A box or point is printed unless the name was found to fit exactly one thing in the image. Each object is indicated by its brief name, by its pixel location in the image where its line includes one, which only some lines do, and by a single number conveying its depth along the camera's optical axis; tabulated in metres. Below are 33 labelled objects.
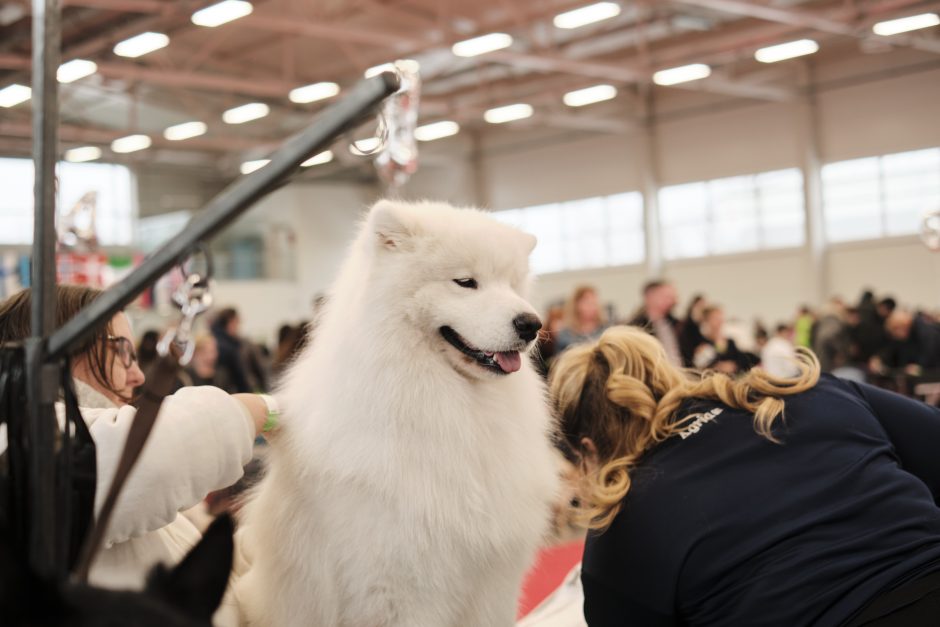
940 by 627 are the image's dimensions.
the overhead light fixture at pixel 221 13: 12.73
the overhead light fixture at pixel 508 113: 19.27
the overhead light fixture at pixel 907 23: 14.51
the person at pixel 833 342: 11.37
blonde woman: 2.18
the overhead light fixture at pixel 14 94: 16.19
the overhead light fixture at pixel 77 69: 14.17
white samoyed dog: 1.97
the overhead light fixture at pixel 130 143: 19.70
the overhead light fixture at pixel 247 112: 19.14
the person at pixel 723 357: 8.16
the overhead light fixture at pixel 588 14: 14.10
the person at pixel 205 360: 8.91
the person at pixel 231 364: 8.97
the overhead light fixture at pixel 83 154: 19.95
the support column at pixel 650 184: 22.45
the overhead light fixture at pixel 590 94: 19.14
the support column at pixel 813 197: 20.11
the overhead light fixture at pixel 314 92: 16.89
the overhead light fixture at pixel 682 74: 17.26
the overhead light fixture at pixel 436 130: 20.48
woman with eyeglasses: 1.61
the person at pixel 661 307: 8.77
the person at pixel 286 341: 6.53
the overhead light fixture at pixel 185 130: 20.23
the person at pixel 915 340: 10.59
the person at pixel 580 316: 8.84
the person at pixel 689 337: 8.63
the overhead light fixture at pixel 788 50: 16.27
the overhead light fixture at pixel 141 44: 14.20
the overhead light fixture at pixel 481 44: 14.88
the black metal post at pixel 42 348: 1.12
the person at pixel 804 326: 15.27
